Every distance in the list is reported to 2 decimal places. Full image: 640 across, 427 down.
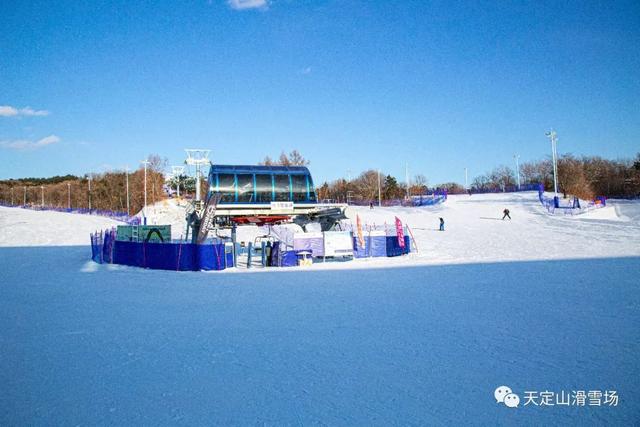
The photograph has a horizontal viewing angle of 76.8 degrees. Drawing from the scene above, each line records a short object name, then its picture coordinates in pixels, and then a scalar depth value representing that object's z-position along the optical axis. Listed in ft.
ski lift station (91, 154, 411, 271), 60.29
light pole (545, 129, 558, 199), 167.12
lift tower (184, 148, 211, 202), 76.56
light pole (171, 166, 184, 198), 81.52
